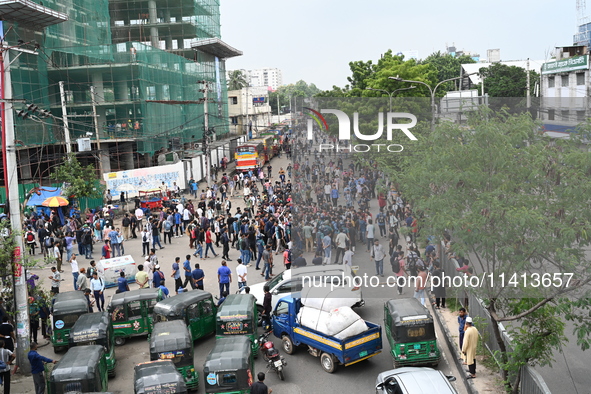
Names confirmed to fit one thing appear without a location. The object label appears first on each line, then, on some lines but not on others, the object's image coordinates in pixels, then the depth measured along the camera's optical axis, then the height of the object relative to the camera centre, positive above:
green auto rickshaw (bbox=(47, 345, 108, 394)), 10.91 -4.36
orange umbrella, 28.25 -2.75
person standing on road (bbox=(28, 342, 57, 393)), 12.26 -4.69
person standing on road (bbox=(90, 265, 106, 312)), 17.42 -4.32
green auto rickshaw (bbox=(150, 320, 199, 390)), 12.25 -4.46
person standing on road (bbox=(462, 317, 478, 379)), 12.12 -4.62
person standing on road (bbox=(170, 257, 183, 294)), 18.28 -4.38
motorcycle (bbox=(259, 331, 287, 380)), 12.89 -5.01
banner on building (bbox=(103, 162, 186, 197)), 35.81 -2.40
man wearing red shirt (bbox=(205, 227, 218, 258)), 24.16 -4.27
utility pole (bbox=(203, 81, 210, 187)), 40.09 -0.18
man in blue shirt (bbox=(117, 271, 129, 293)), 17.66 -4.30
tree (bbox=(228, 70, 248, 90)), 128.38 +13.38
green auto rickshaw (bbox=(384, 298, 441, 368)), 12.63 -4.61
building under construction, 39.88 +4.21
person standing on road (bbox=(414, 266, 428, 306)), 15.88 -4.14
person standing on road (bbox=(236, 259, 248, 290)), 18.53 -4.39
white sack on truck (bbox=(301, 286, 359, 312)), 13.55 -3.95
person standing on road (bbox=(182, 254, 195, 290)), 18.57 -4.39
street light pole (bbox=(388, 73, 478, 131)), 18.42 +0.55
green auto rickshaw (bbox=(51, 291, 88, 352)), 14.86 -4.39
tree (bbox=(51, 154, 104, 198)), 31.33 -1.91
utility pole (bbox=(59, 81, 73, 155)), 33.25 +0.67
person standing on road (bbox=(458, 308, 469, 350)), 12.89 -4.40
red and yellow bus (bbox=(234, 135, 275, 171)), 46.59 -1.63
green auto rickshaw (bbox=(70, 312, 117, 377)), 13.34 -4.40
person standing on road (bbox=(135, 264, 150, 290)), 18.27 -4.28
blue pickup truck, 12.73 -4.76
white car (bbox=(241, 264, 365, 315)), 14.65 -4.02
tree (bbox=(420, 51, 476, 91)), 88.56 +9.68
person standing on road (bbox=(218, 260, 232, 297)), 17.86 -4.27
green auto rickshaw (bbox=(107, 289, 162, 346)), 15.41 -4.58
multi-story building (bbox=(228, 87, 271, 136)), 84.88 +4.68
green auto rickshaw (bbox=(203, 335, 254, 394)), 11.22 -4.56
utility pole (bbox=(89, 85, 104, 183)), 37.08 +1.85
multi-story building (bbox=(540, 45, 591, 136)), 24.88 +2.83
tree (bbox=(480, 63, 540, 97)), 65.75 +4.98
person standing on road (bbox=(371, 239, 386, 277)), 15.20 -3.30
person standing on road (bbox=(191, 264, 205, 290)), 18.23 -4.31
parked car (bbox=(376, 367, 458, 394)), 10.02 -4.49
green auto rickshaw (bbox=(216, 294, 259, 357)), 13.75 -4.38
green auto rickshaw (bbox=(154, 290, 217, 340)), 14.48 -4.36
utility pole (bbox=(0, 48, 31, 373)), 14.09 -1.81
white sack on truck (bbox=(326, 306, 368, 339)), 12.82 -4.26
